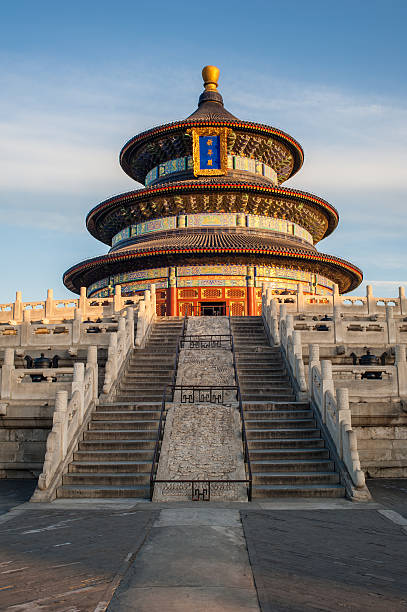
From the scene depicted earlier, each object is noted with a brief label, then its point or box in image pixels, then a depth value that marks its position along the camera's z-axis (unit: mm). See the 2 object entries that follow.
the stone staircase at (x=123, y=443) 11202
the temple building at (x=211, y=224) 34281
